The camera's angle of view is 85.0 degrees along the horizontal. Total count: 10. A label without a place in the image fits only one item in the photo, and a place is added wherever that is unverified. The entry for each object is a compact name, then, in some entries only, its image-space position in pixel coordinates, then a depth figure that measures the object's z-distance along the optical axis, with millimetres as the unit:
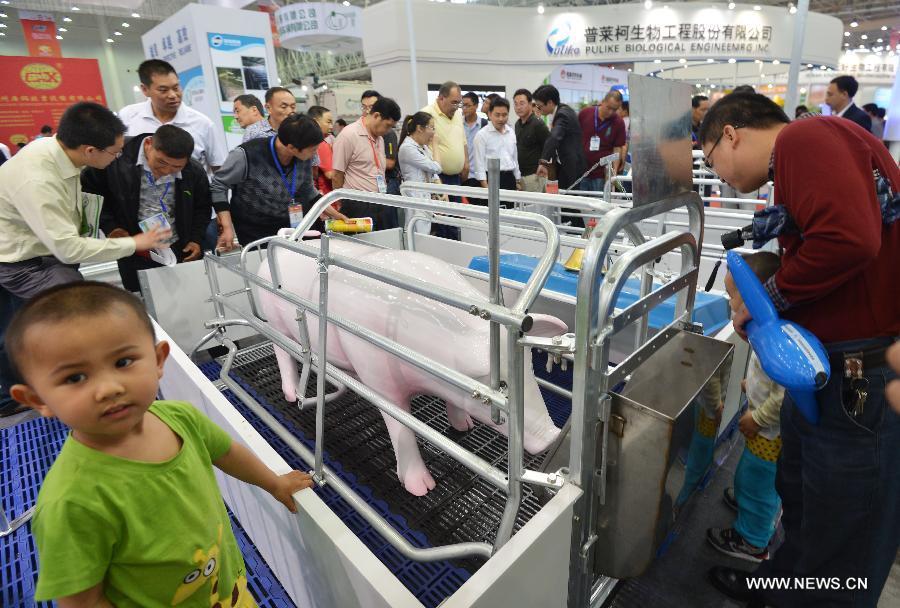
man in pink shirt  4129
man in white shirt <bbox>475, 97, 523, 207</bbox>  5595
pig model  1658
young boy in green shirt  849
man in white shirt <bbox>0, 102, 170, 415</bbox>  2133
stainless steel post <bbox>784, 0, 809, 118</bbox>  4906
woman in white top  4707
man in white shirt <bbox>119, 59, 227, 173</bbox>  3336
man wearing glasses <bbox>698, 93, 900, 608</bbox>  1160
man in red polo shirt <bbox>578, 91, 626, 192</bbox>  5883
